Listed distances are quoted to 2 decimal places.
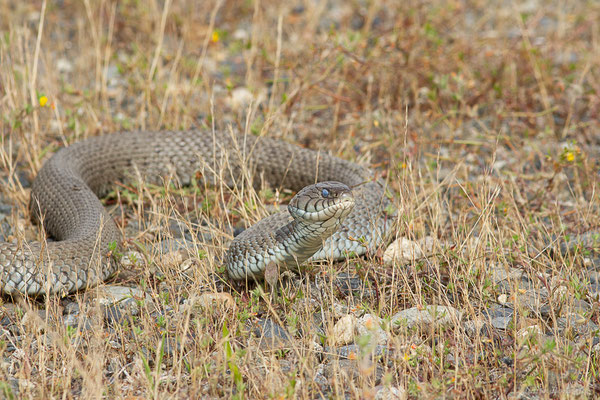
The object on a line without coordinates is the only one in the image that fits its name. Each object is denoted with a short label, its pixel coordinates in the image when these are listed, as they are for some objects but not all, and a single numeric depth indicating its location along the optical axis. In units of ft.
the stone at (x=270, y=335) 27.68
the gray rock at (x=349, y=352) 26.11
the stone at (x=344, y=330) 28.60
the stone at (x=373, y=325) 27.94
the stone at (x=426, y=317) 28.17
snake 31.68
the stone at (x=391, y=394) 24.84
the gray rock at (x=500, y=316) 29.48
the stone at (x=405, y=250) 33.68
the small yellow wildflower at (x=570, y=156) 39.91
